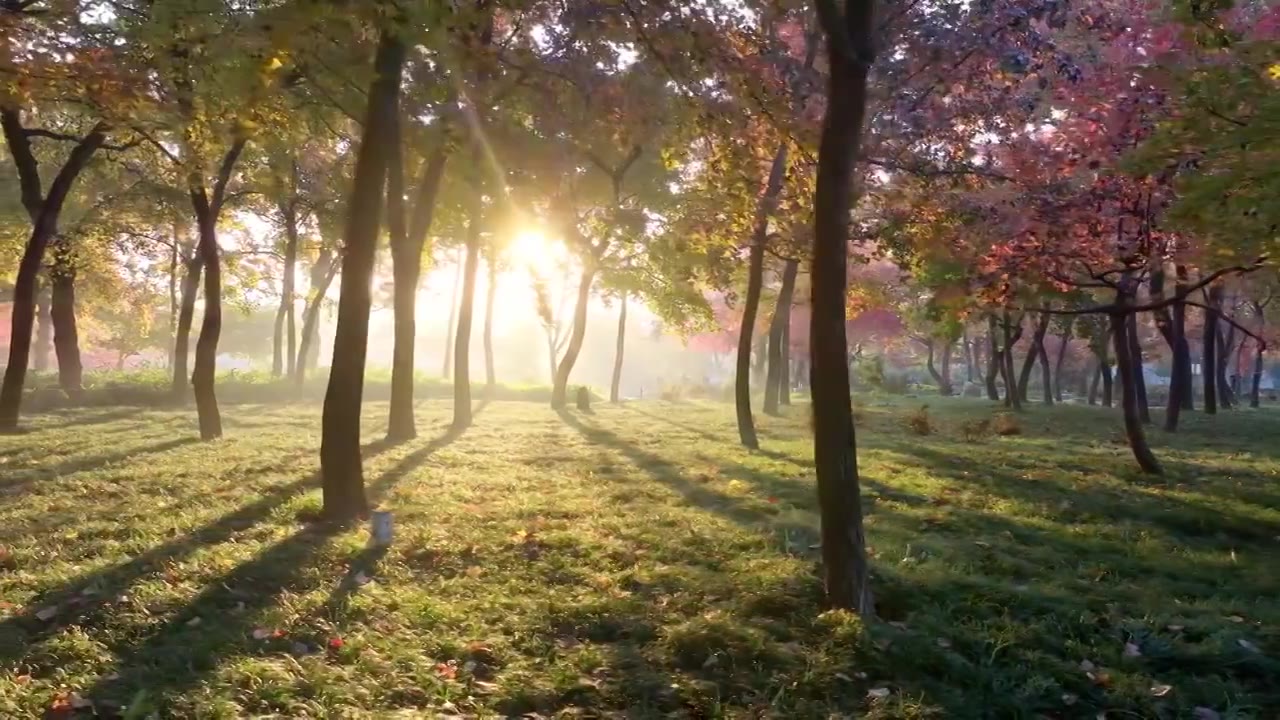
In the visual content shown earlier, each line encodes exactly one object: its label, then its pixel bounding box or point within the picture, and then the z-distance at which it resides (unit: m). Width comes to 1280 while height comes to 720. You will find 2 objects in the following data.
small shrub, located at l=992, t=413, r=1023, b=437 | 21.97
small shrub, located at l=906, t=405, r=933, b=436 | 21.88
